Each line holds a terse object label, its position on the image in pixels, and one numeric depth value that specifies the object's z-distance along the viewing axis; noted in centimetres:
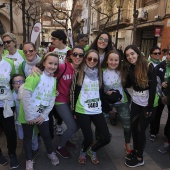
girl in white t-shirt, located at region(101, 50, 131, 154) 311
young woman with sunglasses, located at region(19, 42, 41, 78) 323
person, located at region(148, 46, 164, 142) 406
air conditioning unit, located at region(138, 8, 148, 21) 1622
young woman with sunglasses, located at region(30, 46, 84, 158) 300
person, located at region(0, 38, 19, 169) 279
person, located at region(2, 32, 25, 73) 337
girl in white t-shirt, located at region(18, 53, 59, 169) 265
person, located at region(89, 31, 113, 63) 351
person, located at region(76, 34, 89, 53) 483
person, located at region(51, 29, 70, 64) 380
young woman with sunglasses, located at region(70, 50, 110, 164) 289
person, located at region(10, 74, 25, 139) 295
